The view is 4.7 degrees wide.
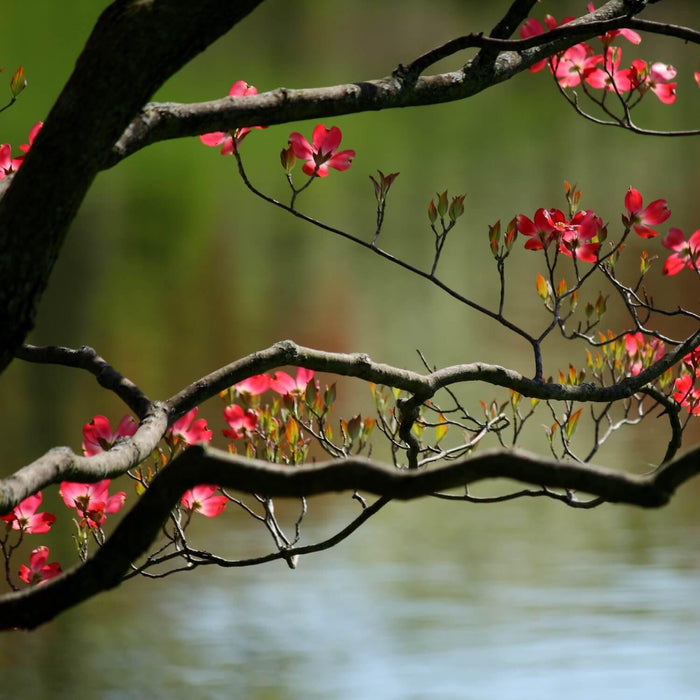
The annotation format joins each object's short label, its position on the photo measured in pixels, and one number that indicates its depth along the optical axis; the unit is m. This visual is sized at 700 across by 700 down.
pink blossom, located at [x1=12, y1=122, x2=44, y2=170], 10.15
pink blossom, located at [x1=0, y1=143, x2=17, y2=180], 10.19
